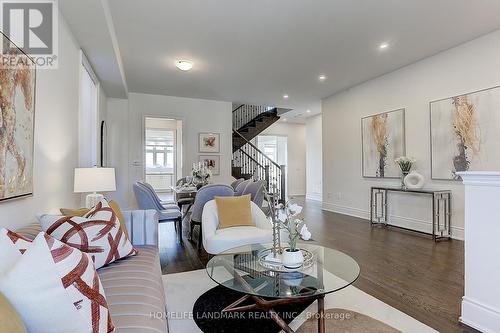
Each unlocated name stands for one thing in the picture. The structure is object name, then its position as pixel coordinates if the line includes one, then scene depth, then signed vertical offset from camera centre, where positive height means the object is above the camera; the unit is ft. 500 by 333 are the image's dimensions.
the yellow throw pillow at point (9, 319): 2.27 -1.32
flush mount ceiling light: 15.15 +5.95
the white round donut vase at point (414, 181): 14.83 -0.75
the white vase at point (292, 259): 5.97 -2.05
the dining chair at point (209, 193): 12.15 -1.13
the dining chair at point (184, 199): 15.31 -1.87
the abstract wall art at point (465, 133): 12.12 +1.67
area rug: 6.18 -3.70
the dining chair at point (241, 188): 15.04 -1.14
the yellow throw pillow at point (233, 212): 10.48 -1.73
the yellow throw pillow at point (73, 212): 6.31 -1.04
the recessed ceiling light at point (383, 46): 13.25 +6.14
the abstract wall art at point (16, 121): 5.07 +0.99
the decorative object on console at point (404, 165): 15.34 +0.15
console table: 13.69 -2.27
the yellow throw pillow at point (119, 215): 7.06 -1.26
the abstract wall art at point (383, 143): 16.65 +1.65
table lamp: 8.78 -0.37
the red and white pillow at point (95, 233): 5.30 -1.33
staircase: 27.09 +2.04
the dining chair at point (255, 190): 14.87 -1.22
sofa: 3.99 -2.23
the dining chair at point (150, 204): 12.48 -1.70
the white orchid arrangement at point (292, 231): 6.00 -1.46
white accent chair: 9.05 -2.31
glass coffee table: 5.24 -2.38
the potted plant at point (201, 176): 16.94 -0.49
